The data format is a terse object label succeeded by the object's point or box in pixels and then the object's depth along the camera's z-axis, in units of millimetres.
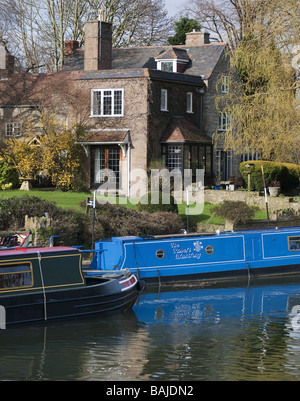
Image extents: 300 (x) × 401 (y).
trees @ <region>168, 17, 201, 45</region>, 56094
